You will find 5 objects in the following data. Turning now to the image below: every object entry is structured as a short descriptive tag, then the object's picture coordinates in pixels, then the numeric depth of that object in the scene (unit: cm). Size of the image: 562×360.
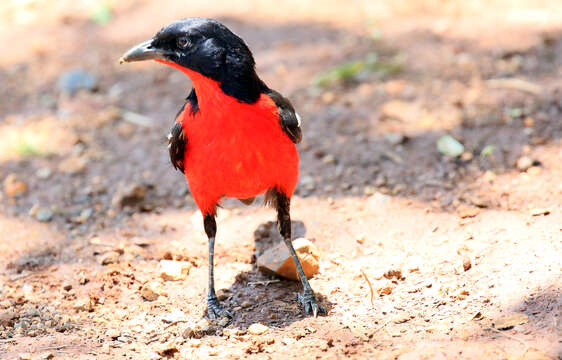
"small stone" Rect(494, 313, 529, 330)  596
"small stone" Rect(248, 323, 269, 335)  670
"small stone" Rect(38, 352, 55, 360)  607
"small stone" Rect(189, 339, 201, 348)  653
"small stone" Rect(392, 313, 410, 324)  659
